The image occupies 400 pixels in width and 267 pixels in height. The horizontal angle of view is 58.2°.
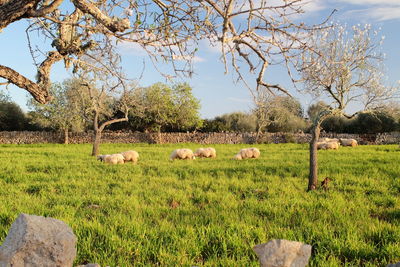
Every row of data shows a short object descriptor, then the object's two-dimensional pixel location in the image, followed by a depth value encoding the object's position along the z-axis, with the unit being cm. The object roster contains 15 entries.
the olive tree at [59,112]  4509
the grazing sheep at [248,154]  2156
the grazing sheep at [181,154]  2177
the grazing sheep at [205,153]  2362
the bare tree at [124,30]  555
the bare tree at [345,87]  1215
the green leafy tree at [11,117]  5147
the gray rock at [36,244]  404
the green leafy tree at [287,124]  5408
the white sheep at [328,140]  3412
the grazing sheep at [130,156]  2067
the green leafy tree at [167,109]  4700
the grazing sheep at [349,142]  3562
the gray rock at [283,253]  340
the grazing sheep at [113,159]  1947
